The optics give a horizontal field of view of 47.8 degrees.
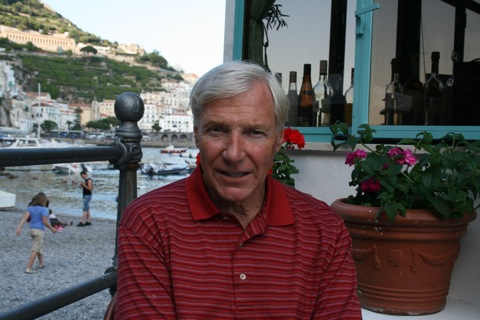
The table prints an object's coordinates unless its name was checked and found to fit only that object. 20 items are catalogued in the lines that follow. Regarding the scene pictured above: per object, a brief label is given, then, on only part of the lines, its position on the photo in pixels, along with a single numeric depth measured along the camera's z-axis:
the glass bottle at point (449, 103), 2.44
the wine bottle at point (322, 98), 2.90
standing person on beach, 14.76
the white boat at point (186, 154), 57.57
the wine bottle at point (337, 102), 2.82
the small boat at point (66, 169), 51.38
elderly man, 1.07
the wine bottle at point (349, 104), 2.71
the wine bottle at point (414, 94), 2.52
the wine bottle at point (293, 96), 3.01
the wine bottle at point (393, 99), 2.54
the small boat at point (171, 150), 60.23
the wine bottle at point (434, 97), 2.49
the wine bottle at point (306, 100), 2.96
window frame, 2.46
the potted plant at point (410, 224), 1.86
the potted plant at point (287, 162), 2.55
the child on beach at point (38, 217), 9.21
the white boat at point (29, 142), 47.00
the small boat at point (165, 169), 44.47
